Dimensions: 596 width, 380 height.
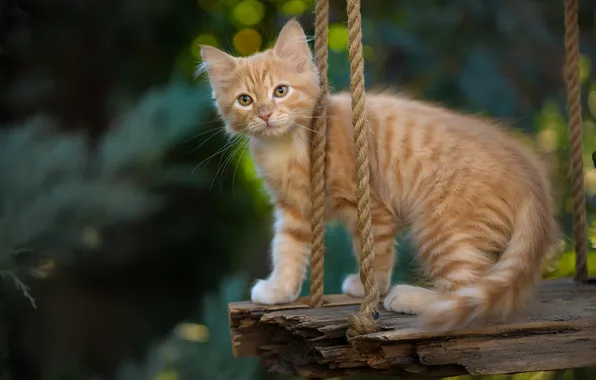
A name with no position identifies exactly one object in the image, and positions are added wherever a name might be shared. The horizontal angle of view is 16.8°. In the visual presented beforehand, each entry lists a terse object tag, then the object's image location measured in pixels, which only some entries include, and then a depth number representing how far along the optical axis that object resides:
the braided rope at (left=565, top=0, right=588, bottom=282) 1.49
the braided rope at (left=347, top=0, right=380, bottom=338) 1.37
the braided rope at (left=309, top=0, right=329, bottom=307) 1.44
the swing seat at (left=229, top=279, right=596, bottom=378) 1.34
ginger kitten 1.42
